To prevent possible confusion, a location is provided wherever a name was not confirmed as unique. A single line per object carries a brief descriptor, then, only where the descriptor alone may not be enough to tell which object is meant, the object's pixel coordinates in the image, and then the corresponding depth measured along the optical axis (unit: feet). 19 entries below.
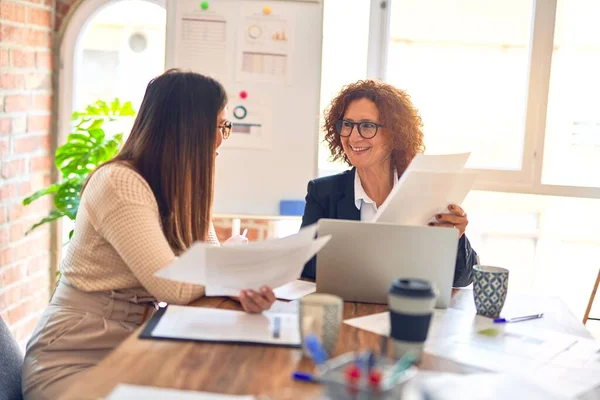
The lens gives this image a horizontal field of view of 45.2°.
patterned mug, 5.16
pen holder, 3.01
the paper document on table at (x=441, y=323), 4.69
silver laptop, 5.14
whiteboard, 9.99
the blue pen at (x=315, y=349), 3.39
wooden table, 3.57
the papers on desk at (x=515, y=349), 4.00
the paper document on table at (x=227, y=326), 4.35
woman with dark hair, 5.11
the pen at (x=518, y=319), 5.08
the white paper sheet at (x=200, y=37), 9.97
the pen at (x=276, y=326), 4.44
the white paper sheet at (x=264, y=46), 10.00
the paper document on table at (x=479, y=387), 3.41
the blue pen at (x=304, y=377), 3.70
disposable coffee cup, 4.02
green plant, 9.65
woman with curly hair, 7.32
